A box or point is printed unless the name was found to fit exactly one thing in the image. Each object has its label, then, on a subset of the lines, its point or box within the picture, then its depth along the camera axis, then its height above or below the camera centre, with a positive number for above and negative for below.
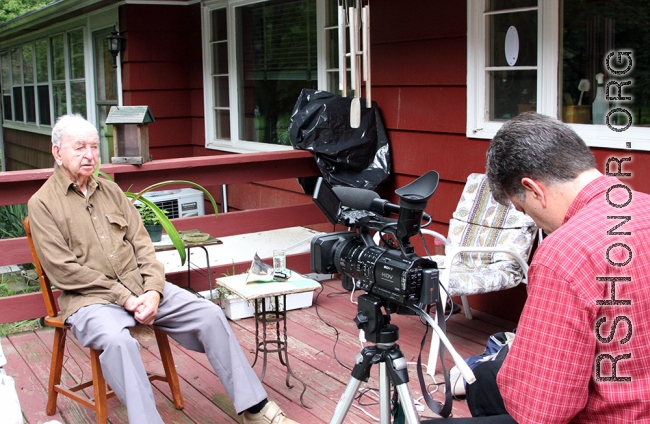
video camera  1.72 -0.31
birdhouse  3.99 -0.02
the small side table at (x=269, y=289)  3.02 -0.67
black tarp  4.42 -0.09
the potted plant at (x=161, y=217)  3.63 -0.45
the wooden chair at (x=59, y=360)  2.87 -0.91
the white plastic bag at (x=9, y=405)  1.94 -0.72
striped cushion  3.41 -0.58
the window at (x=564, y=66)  3.15 +0.25
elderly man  2.59 -0.58
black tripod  1.87 -0.60
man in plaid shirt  1.29 -0.32
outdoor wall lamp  6.60 +0.77
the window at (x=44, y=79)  8.46 +0.70
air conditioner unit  6.08 -0.61
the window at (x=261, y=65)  5.28 +0.47
